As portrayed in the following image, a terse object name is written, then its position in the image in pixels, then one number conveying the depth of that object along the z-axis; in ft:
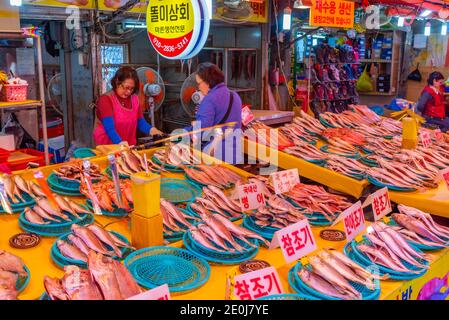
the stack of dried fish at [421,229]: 9.95
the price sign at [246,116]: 18.13
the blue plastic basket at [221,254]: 8.80
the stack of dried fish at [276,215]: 10.43
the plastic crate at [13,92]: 19.15
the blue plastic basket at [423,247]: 9.70
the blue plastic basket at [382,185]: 12.92
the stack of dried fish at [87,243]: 8.52
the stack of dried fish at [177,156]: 14.17
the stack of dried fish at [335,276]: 7.70
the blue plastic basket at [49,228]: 9.62
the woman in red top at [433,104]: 34.17
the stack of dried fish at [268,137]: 16.10
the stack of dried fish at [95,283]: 6.81
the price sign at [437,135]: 18.98
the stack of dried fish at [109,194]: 10.74
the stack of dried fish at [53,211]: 9.91
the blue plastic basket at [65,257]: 8.25
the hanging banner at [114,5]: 22.95
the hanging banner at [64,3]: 20.57
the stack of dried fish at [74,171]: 12.10
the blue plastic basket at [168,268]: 7.86
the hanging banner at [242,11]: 27.34
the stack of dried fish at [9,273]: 6.91
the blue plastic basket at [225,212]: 10.85
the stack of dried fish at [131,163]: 13.03
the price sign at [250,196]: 11.17
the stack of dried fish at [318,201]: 11.34
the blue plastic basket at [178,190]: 11.86
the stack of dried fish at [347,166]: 13.96
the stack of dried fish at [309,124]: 18.52
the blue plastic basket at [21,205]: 10.59
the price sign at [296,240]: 8.43
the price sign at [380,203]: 10.87
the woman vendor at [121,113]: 17.74
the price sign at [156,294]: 6.26
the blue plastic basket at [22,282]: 7.55
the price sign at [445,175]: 13.57
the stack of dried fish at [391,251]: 8.78
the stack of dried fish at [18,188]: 10.95
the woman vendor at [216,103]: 16.99
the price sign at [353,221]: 9.50
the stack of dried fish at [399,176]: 13.14
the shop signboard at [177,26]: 14.08
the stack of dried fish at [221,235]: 9.09
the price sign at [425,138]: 17.15
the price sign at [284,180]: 12.04
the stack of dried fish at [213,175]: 12.92
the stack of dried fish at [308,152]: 14.88
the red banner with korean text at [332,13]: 25.22
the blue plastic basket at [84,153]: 14.89
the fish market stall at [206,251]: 8.09
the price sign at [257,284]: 7.14
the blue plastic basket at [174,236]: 9.71
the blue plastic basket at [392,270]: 8.50
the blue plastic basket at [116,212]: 10.67
